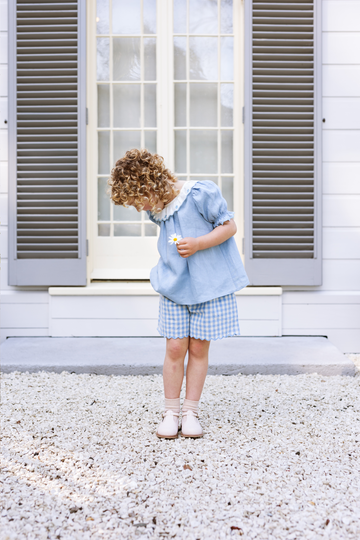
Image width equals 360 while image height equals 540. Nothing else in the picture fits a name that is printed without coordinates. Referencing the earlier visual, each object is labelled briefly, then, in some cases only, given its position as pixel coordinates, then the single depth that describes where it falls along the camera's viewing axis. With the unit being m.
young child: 1.70
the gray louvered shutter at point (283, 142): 3.09
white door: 3.37
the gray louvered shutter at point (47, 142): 3.09
